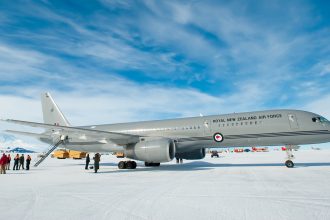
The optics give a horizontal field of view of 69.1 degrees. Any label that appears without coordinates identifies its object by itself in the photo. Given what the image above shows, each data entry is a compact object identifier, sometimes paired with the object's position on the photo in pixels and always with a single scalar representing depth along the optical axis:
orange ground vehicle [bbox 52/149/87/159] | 41.84
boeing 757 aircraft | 17.33
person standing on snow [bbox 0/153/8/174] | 17.70
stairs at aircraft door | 23.33
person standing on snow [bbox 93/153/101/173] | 16.80
